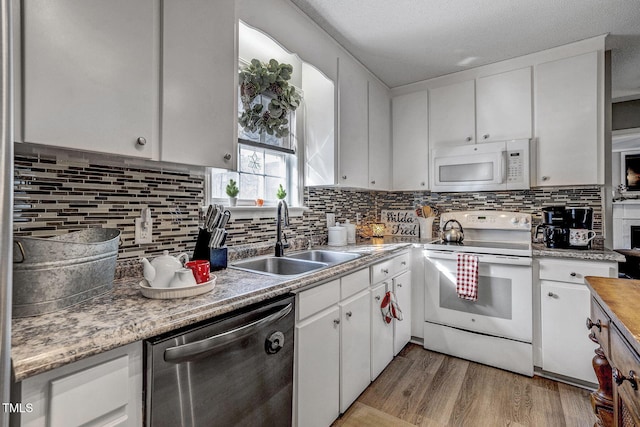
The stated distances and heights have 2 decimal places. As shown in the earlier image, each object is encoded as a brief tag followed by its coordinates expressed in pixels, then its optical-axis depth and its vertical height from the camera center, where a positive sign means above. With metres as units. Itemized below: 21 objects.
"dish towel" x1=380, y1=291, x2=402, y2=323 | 2.16 -0.66
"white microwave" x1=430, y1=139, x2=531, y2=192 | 2.52 +0.41
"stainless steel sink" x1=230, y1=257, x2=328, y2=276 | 1.84 -0.31
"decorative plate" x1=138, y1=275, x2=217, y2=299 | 1.05 -0.27
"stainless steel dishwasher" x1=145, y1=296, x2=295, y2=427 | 0.86 -0.51
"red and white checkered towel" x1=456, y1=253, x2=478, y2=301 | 2.36 -0.48
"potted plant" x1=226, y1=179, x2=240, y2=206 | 1.85 +0.13
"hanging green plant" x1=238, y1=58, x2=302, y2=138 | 1.86 +0.74
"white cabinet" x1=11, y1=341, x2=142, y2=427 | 0.66 -0.42
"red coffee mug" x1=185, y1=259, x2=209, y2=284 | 1.17 -0.21
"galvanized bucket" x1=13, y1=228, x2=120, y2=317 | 0.80 -0.17
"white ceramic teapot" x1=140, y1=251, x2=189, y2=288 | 1.07 -0.20
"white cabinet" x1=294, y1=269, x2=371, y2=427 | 1.42 -0.70
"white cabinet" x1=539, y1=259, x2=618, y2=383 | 2.07 -0.69
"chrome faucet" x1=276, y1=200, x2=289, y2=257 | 1.95 -0.06
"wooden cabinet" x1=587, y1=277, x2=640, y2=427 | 0.86 -0.44
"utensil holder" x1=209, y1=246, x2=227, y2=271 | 1.47 -0.21
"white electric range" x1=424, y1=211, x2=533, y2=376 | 2.25 -0.68
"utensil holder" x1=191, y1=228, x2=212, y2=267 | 1.45 -0.15
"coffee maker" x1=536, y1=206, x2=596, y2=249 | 2.29 -0.10
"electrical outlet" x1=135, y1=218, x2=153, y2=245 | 1.38 -0.08
